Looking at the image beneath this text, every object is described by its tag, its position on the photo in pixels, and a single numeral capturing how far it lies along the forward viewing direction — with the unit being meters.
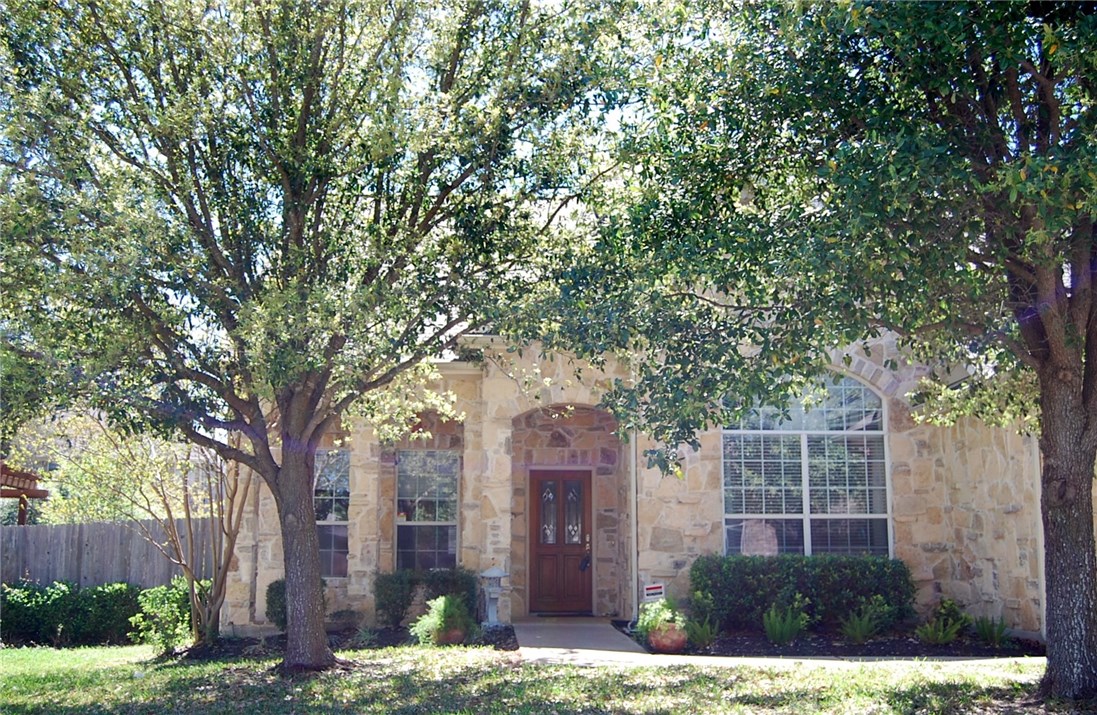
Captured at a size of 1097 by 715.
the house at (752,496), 13.25
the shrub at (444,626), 12.27
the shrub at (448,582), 13.73
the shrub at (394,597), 13.84
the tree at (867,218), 6.75
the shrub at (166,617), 13.31
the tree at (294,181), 8.67
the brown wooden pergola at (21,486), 18.19
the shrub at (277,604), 13.60
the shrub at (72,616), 16.25
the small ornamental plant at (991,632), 11.73
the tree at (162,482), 13.73
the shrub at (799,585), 12.76
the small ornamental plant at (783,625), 12.23
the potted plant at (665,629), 11.90
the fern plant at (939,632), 12.06
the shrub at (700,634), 12.09
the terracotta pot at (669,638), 11.89
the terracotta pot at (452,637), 12.31
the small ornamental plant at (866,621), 12.30
